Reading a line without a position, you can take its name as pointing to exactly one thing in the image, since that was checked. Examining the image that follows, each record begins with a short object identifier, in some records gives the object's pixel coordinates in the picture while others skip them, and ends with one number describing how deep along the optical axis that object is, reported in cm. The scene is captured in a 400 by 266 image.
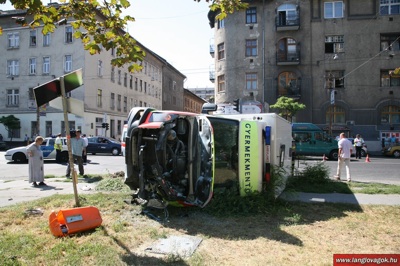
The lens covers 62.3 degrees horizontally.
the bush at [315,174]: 1041
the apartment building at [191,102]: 7812
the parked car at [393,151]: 2578
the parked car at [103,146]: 2634
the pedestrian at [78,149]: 1218
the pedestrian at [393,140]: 2977
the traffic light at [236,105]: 1485
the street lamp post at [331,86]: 3186
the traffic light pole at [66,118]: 593
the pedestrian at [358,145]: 2286
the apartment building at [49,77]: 3722
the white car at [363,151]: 2392
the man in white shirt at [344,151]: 1170
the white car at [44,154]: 1894
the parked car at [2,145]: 3488
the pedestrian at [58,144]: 1800
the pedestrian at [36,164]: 1048
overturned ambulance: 605
